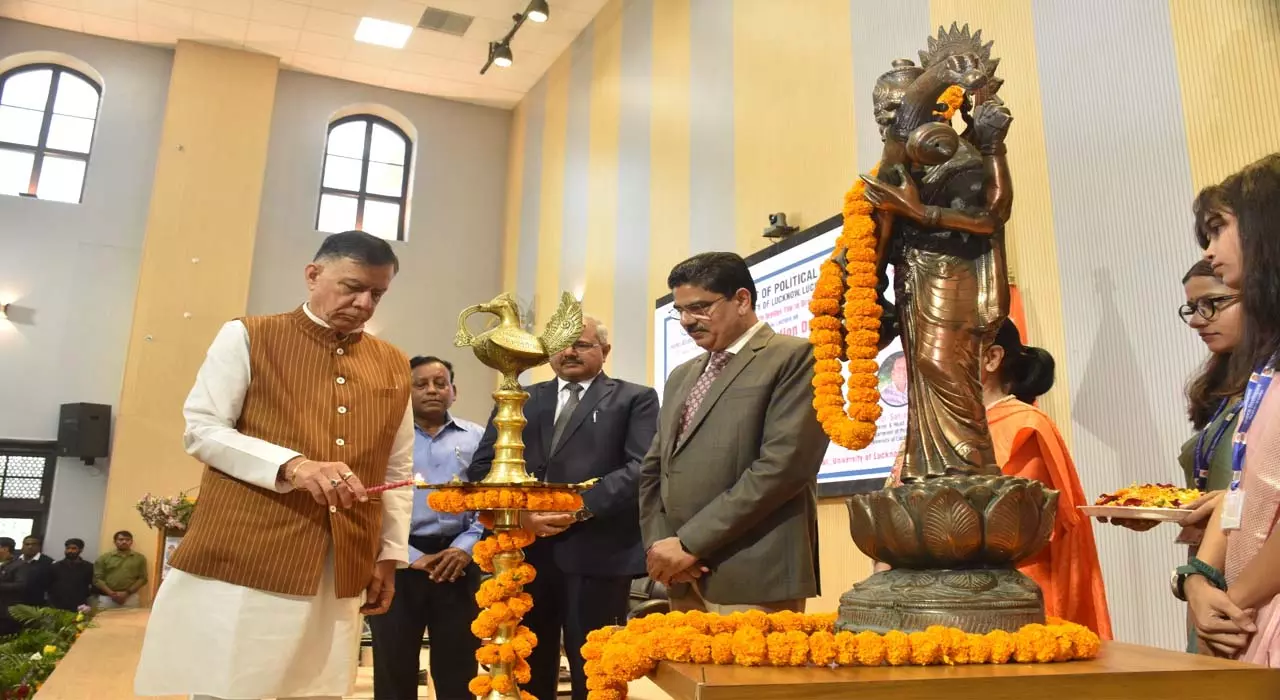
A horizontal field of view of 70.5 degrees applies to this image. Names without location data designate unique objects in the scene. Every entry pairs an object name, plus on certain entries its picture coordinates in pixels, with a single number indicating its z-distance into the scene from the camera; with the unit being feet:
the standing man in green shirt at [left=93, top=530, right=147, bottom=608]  25.63
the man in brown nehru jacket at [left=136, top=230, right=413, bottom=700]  6.19
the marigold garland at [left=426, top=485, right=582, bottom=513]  5.37
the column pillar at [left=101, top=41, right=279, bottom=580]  27.04
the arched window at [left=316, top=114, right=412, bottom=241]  31.22
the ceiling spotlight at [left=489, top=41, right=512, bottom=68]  27.14
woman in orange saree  6.52
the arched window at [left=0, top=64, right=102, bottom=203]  28.96
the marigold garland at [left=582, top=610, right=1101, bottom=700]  3.64
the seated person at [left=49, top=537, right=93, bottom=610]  24.71
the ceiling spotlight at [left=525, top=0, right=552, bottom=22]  24.99
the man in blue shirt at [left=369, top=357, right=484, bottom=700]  9.35
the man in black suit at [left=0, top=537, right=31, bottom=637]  23.35
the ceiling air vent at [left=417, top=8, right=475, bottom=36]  27.09
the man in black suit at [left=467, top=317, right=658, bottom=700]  9.02
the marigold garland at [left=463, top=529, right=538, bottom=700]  5.44
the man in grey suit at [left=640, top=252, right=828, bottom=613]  6.62
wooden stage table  3.21
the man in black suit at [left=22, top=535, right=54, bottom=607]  23.98
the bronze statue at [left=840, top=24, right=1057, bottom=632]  4.14
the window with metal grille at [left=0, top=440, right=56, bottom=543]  27.32
